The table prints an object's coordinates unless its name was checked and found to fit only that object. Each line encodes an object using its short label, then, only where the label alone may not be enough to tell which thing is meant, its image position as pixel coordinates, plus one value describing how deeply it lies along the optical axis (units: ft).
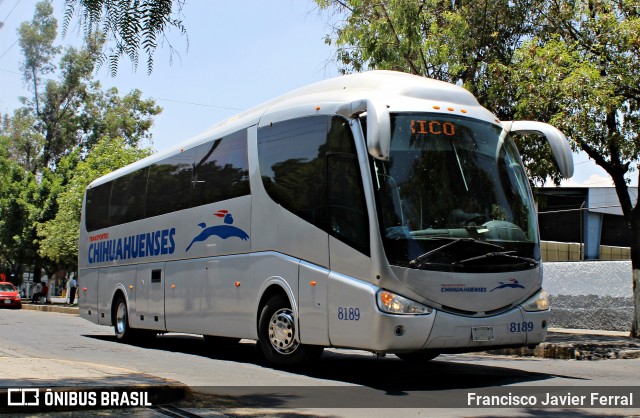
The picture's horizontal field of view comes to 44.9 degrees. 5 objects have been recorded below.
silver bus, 28.45
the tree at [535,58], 46.11
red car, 130.62
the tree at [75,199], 124.47
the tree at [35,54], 157.40
